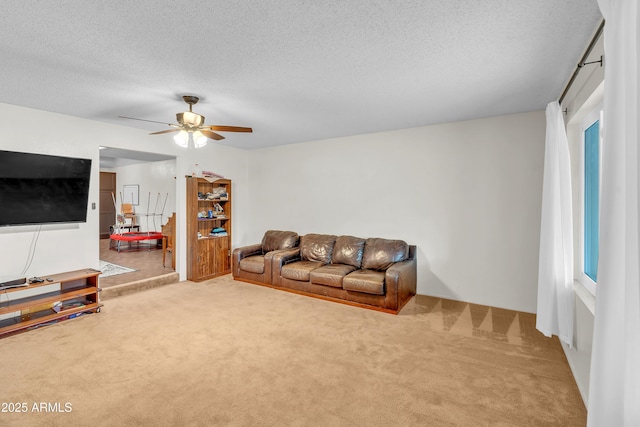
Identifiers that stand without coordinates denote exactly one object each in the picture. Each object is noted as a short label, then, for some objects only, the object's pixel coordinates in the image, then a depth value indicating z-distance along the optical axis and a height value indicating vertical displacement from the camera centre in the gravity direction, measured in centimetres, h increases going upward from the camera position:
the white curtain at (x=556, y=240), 259 -22
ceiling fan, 318 +86
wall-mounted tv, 343 +21
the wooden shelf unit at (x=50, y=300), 323 -105
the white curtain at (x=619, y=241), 103 -9
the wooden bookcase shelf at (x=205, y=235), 528 -47
